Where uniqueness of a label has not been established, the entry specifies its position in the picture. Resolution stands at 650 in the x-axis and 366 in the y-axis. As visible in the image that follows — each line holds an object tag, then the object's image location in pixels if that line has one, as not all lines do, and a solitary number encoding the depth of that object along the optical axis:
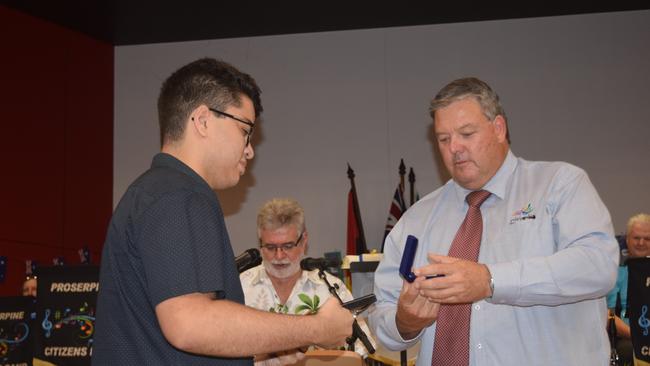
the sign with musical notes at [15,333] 4.32
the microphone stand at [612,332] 4.59
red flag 7.73
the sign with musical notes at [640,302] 3.79
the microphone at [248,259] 2.65
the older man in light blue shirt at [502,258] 2.17
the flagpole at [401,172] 7.85
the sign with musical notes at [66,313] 3.91
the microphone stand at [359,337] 2.45
